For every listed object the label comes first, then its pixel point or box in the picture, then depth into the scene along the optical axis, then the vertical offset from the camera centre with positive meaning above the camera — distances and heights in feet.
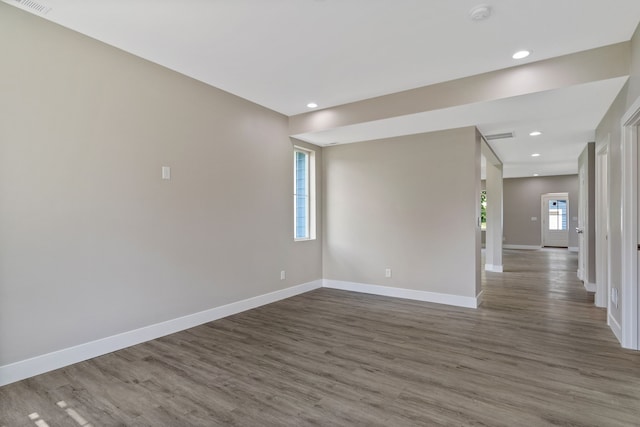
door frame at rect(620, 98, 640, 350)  9.58 -0.55
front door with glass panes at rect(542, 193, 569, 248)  37.37 -0.59
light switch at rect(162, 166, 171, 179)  11.10 +1.54
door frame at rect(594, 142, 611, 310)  13.64 -0.64
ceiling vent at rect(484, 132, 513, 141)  15.67 +3.99
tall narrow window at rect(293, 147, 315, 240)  18.07 +1.21
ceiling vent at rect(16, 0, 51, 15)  7.84 +5.24
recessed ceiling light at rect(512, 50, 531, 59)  9.77 +4.98
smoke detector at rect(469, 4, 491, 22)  7.74 +5.00
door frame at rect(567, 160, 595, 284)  17.87 -0.73
